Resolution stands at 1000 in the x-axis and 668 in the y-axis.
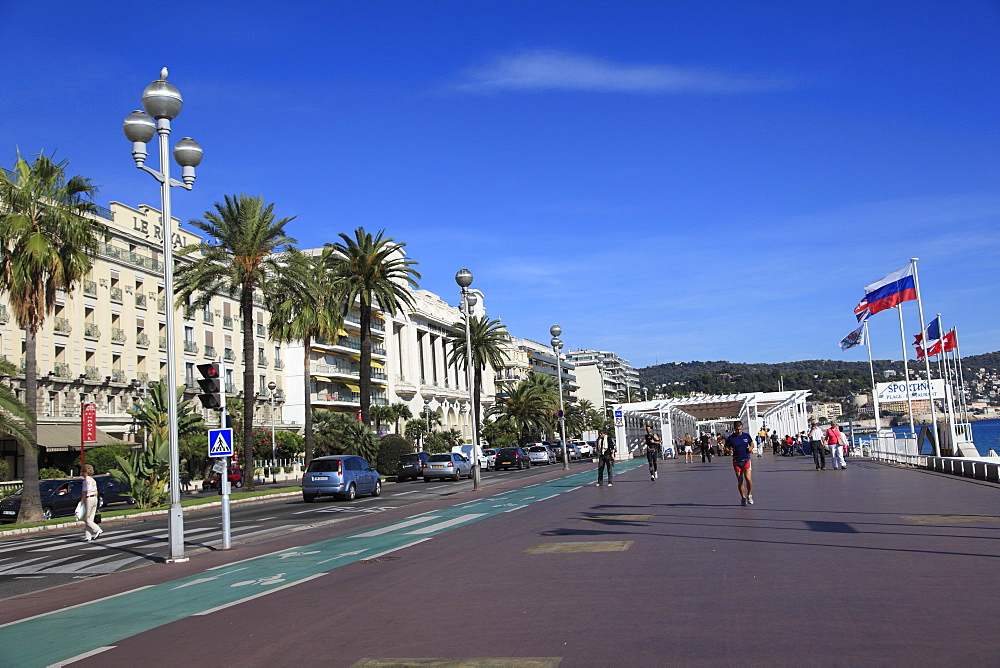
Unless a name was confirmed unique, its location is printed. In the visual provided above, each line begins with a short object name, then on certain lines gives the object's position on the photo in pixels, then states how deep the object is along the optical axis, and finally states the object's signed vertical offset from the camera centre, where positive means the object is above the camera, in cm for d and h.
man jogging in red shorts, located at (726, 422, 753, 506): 1797 -67
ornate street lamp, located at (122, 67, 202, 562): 1516 +535
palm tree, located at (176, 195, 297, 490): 3828 +864
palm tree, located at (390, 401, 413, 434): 7769 +308
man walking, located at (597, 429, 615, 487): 2794 -57
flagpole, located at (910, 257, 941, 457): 3284 +473
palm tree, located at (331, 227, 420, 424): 4950 +981
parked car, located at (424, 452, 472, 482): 4475 -112
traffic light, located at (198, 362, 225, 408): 1568 +126
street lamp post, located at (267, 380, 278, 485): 5584 -42
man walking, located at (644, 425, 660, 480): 2850 -49
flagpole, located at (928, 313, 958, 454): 3402 +25
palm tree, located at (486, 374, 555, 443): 8619 +275
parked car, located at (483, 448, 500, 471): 6283 -108
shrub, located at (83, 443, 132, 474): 4831 +33
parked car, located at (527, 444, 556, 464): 6669 -121
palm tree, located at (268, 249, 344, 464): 4197 +752
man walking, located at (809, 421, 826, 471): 3225 -83
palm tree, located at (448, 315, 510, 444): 7456 +851
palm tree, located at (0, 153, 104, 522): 2778 +711
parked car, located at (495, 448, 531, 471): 5831 -120
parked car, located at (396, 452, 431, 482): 4697 -110
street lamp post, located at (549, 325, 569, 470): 4947 +540
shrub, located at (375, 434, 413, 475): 5372 -38
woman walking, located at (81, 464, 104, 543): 2005 -96
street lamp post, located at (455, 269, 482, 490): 3066 +516
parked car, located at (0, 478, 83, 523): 2934 -106
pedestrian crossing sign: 1644 +26
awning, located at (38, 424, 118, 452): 4622 +154
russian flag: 3441 +492
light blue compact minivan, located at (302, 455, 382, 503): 2964 -93
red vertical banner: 4234 +185
